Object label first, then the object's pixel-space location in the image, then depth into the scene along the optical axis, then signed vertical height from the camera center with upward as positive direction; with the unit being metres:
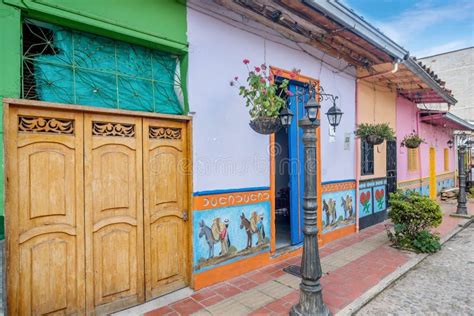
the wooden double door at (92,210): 2.63 -0.56
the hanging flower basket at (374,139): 6.18 +0.42
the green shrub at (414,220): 5.28 -1.26
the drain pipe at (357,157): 6.81 +0.01
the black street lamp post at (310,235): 3.06 -0.89
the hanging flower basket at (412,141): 8.52 +0.50
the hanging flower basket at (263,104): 3.74 +0.78
